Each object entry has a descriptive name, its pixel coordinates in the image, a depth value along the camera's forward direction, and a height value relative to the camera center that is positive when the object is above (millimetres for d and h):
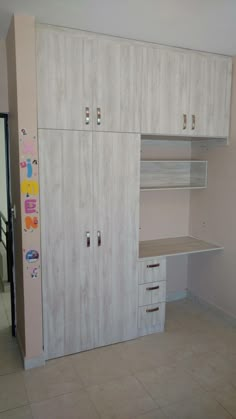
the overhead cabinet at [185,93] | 2900 +627
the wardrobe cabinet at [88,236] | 2633 -607
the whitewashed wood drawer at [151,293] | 3125 -1206
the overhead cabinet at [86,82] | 2492 +618
